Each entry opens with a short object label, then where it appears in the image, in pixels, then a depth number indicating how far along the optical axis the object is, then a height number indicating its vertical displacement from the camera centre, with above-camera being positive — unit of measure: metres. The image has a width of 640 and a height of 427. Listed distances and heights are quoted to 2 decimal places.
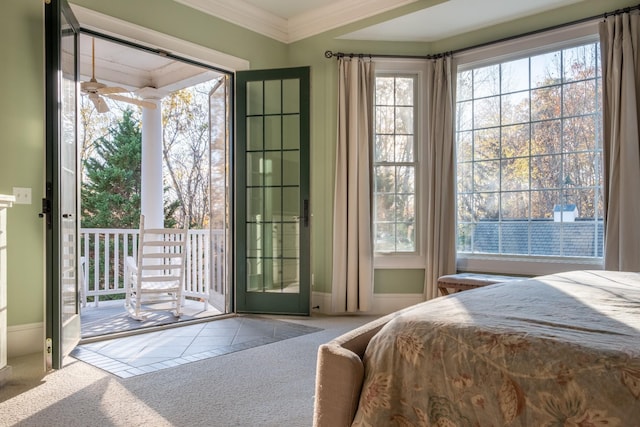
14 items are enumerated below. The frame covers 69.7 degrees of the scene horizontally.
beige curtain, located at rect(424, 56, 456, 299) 4.32 +0.27
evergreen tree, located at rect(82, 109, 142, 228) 8.26 +0.53
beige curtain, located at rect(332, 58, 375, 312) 4.47 +0.18
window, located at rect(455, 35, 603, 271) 3.79 +0.47
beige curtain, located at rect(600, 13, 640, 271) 3.34 +0.50
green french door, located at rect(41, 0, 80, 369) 2.63 +0.08
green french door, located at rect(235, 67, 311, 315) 4.45 +0.22
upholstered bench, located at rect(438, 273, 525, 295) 3.61 -0.57
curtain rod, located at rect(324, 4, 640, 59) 3.49 +1.52
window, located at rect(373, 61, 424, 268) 4.65 +0.49
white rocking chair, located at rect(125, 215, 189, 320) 4.43 -0.72
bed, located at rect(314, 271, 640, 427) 0.86 -0.34
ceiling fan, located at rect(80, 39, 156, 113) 4.25 +1.12
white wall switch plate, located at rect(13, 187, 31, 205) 3.06 +0.09
